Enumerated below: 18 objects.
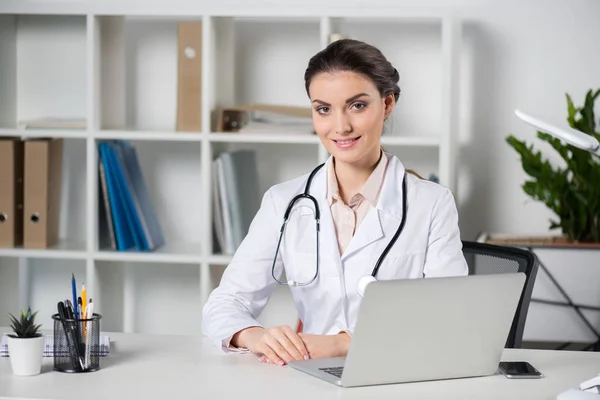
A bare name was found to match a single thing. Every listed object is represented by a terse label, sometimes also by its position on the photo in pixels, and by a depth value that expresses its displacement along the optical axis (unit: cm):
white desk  222
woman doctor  272
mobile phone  243
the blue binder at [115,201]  376
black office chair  278
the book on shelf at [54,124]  380
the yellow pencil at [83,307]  245
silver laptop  220
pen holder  241
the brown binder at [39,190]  377
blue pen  246
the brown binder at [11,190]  376
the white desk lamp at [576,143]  219
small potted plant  236
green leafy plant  356
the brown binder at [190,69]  372
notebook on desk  252
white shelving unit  371
